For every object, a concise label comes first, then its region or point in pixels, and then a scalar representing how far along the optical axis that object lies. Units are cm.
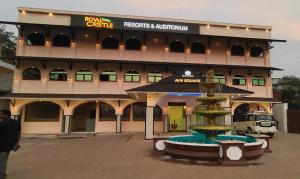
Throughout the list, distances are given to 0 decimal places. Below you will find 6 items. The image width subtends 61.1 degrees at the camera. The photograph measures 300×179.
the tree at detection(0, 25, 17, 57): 4922
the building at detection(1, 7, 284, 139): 2530
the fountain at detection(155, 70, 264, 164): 1098
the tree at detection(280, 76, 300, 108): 4562
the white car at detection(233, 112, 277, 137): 2166
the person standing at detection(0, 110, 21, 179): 745
